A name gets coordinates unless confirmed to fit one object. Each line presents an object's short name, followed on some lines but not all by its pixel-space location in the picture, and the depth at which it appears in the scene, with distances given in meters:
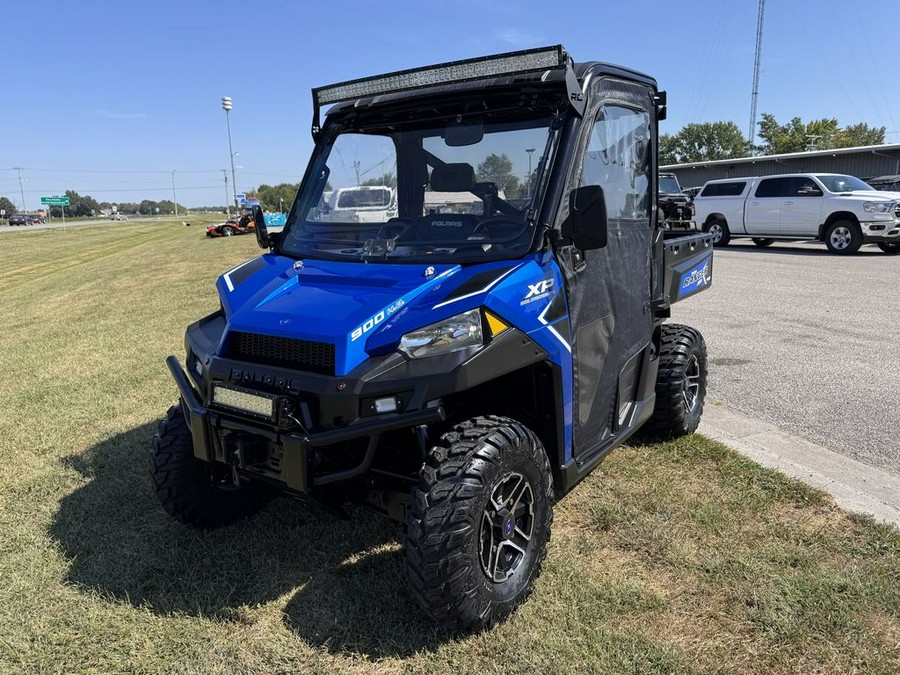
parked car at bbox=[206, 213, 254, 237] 33.62
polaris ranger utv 2.57
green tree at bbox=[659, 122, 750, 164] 80.12
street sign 83.00
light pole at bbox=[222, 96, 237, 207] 42.09
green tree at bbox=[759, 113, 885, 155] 66.44
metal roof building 29.72
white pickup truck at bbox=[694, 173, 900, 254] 15.10
